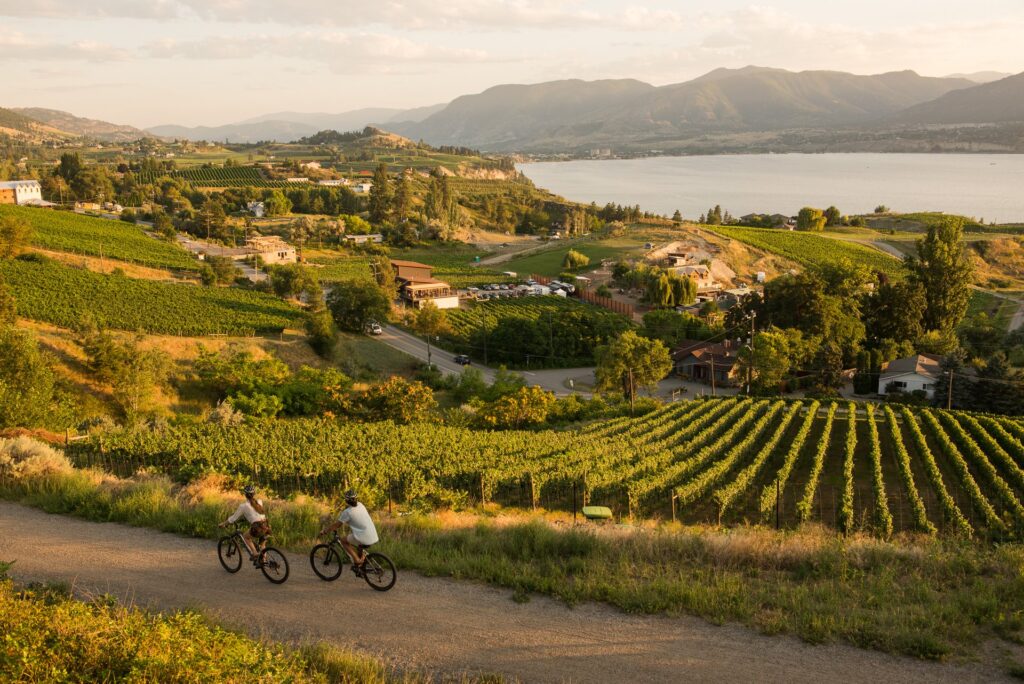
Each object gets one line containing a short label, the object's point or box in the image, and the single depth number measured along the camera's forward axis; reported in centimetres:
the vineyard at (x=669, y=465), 1706
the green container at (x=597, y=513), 1447
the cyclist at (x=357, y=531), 804
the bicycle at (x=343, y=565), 809
